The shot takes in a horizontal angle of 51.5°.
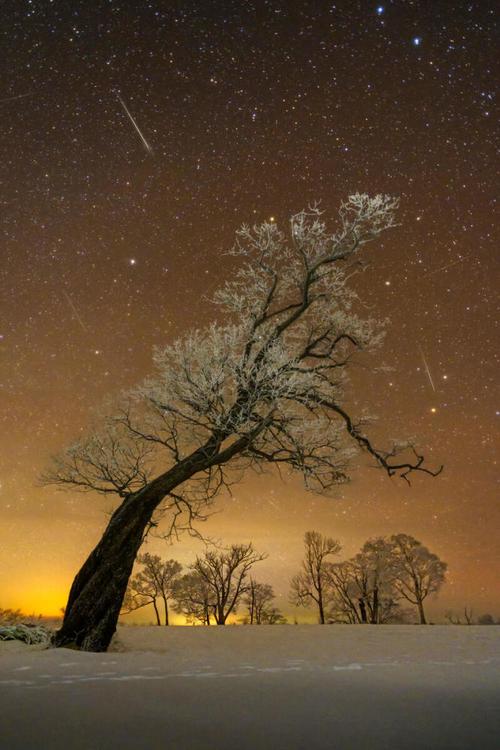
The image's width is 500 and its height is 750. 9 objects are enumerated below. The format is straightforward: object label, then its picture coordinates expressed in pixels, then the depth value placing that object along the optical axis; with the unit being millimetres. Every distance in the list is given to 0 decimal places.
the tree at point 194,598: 33438
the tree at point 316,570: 33188
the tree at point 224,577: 31781
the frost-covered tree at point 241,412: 10320
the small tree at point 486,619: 35712
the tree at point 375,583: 33906
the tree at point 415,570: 33719
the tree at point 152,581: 34312
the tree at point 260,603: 38375
